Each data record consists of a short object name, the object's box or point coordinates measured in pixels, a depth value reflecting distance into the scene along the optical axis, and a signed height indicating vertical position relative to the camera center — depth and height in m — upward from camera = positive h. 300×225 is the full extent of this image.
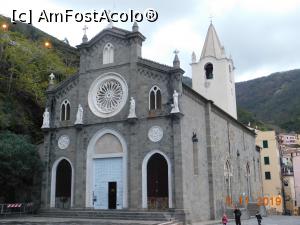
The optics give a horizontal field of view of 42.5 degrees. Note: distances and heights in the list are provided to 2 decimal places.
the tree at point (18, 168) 28.17 +1.79
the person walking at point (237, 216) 23.14 -1.58
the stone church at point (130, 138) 26.70 +3.91
